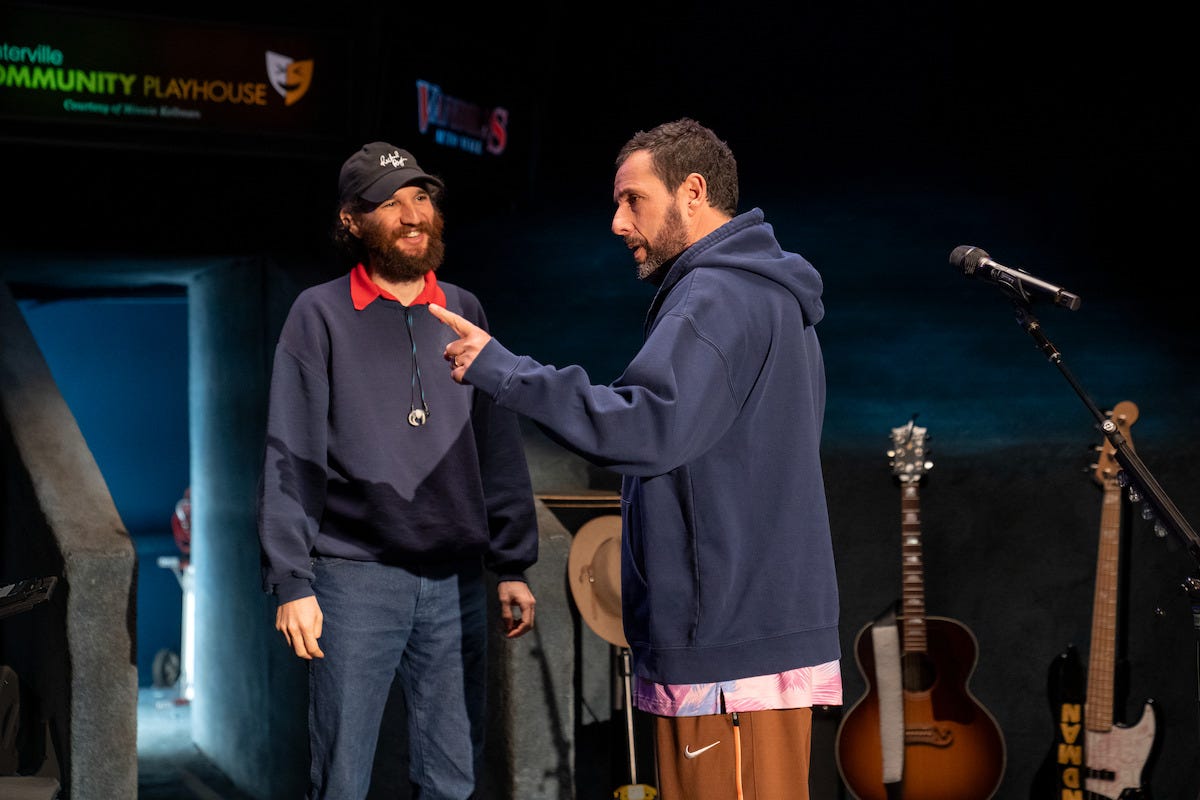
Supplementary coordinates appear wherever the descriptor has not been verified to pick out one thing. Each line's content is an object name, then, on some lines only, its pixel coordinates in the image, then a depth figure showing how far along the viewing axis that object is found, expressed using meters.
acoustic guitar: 4.90
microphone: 2.94
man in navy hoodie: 2.42
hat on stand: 4.49
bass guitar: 4.70
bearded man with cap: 3.23
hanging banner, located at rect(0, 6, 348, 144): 5.52
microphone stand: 3.09
